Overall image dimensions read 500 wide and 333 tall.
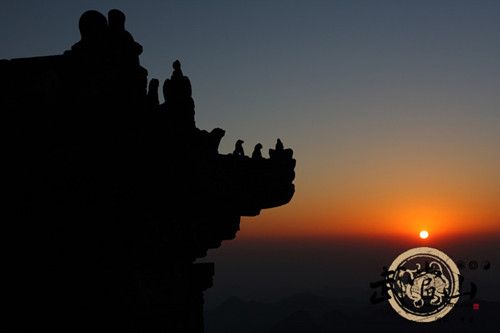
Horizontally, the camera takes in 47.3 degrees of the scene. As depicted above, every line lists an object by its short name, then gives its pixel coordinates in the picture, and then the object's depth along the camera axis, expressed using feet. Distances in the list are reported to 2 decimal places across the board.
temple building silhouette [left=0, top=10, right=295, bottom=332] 18.94
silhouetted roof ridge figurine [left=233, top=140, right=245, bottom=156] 34.30
